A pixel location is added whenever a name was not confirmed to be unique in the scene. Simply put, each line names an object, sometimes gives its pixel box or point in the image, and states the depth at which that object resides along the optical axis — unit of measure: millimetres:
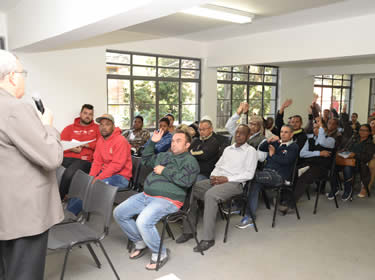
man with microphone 1366
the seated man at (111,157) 3573
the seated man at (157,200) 2760
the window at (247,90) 8383
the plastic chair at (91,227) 2266
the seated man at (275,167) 3843
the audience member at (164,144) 4066
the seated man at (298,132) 4801
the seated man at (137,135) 5453
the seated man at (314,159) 4258
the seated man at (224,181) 3225
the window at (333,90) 11164
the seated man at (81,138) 4379
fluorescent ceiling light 4688
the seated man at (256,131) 4362
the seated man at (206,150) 3985
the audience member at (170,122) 5725
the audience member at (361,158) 4828
